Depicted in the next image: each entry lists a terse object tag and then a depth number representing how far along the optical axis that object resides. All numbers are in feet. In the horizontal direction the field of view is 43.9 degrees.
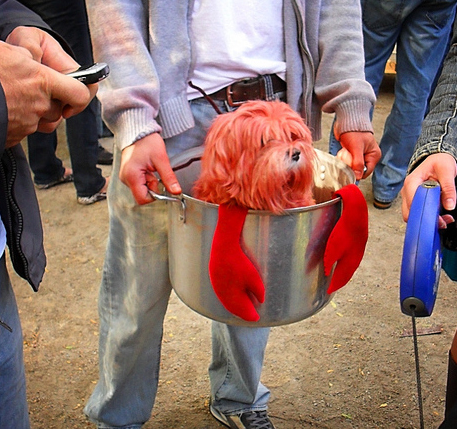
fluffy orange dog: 3.81
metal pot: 4.02
